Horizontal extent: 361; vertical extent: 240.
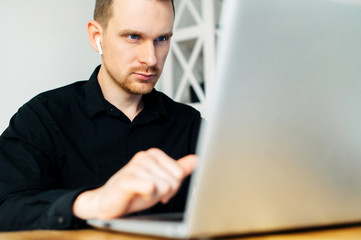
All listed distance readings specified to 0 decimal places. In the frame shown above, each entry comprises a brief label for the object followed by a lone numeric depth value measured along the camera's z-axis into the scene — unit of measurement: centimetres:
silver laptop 42
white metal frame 201
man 104
